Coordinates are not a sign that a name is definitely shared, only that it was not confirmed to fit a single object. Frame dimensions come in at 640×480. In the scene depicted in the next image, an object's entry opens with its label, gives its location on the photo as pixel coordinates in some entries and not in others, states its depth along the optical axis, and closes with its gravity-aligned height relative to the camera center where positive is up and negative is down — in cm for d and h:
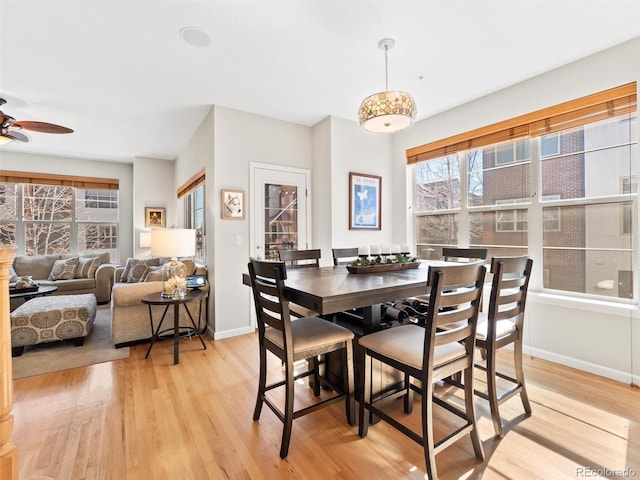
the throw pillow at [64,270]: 489 -48
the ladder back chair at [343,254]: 283 -15
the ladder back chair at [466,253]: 262 -15
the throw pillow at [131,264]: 450 -38
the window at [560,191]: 247 +44
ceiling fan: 296 +113
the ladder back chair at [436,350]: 138 -57
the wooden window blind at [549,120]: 242 +109
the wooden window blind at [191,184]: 400 +83
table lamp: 300 -8
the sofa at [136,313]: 305 -78
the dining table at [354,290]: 143 -26
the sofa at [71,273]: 481 -53
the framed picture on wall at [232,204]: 350 +41
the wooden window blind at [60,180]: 516 +110
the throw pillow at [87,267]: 500 -45
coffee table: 351 -62
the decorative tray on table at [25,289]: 354 -58
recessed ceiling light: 220 +152
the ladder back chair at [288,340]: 159 -58
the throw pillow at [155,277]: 348 -43
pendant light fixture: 205 +87
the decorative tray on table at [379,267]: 210 -21
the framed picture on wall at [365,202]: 394 +49
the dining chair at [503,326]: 168 -56
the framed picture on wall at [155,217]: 577 +44
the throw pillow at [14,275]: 426 -51
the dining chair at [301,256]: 260 -15
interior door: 376 +38
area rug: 265 -110
